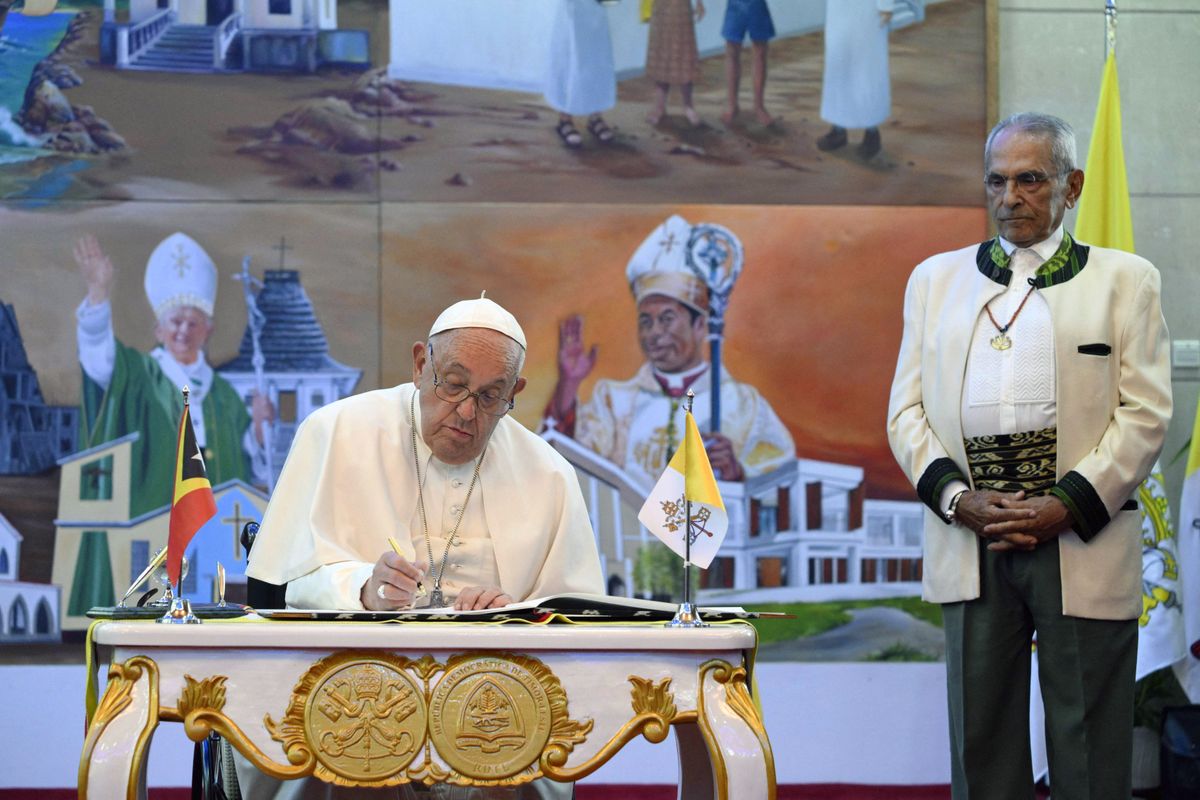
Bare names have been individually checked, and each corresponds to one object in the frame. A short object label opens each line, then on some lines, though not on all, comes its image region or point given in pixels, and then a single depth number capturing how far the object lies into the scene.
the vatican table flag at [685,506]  5.90
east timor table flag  5.62
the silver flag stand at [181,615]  5.26
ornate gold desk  5.06
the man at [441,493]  6.70
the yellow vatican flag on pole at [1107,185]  11.30
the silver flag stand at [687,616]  5.29
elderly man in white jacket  7.25
